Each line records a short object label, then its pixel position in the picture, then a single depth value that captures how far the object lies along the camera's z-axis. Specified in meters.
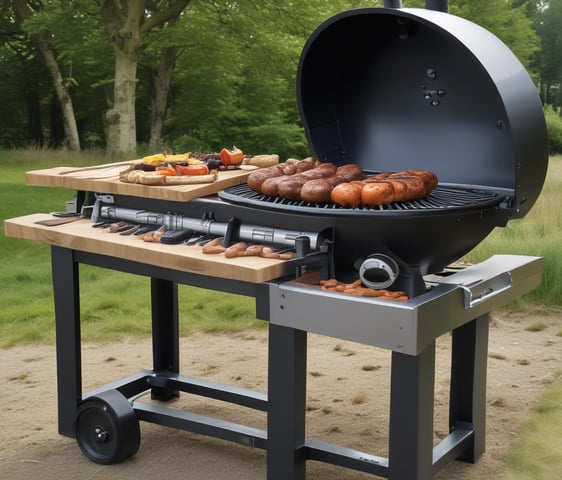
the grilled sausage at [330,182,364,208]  2.59
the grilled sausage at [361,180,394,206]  2.57
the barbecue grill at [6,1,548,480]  2.52
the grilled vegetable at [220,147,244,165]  3.41
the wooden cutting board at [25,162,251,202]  2.94
